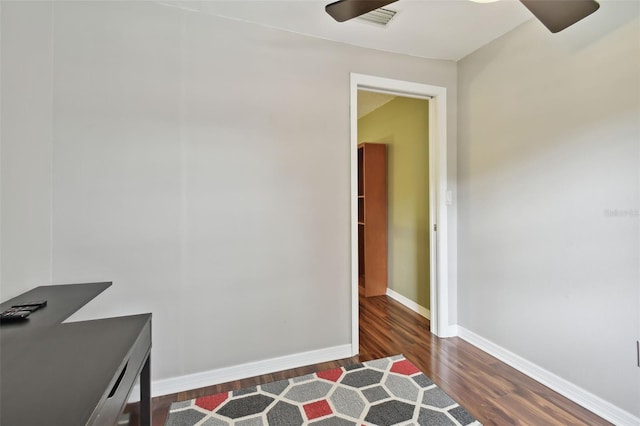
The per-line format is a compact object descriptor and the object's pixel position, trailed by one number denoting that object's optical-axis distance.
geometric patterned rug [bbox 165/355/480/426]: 1.55
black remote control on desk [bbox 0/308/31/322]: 0.98
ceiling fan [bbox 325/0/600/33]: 1.26
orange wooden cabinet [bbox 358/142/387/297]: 3.54
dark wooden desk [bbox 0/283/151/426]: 0.60
